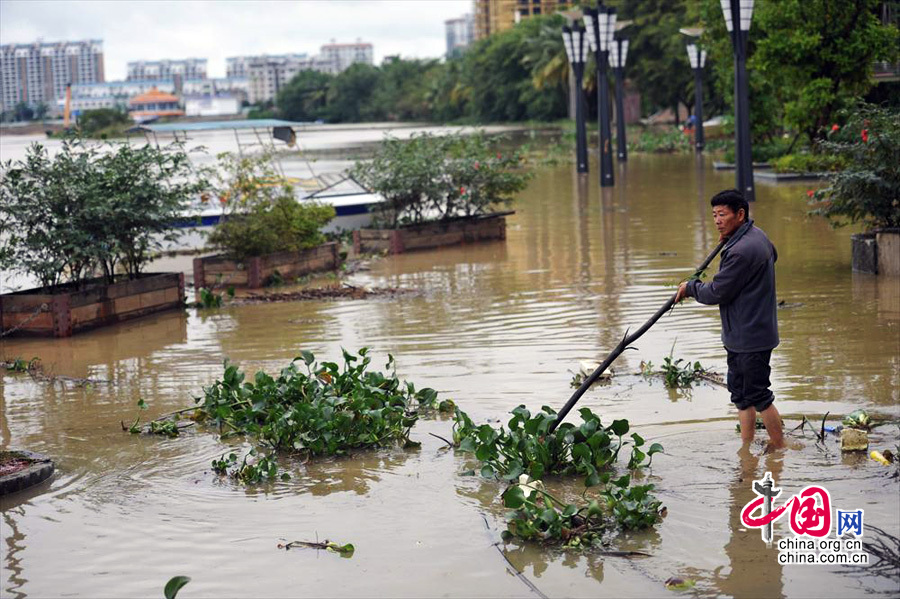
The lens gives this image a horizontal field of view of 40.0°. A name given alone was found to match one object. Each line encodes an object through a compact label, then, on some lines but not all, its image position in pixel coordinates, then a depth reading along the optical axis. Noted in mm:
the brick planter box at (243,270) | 16656
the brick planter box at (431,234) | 20234
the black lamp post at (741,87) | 21500
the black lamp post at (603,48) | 30938
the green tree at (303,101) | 167625
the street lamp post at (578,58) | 34125
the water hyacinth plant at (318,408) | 8156
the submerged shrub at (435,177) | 20044
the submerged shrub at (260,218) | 16828
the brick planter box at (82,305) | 13375
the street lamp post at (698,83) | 45312
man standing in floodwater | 7363
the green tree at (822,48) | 27891
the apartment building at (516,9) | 174625
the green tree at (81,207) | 13602
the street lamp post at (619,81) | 40500
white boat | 22964
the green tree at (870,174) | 13820
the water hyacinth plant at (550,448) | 7254
